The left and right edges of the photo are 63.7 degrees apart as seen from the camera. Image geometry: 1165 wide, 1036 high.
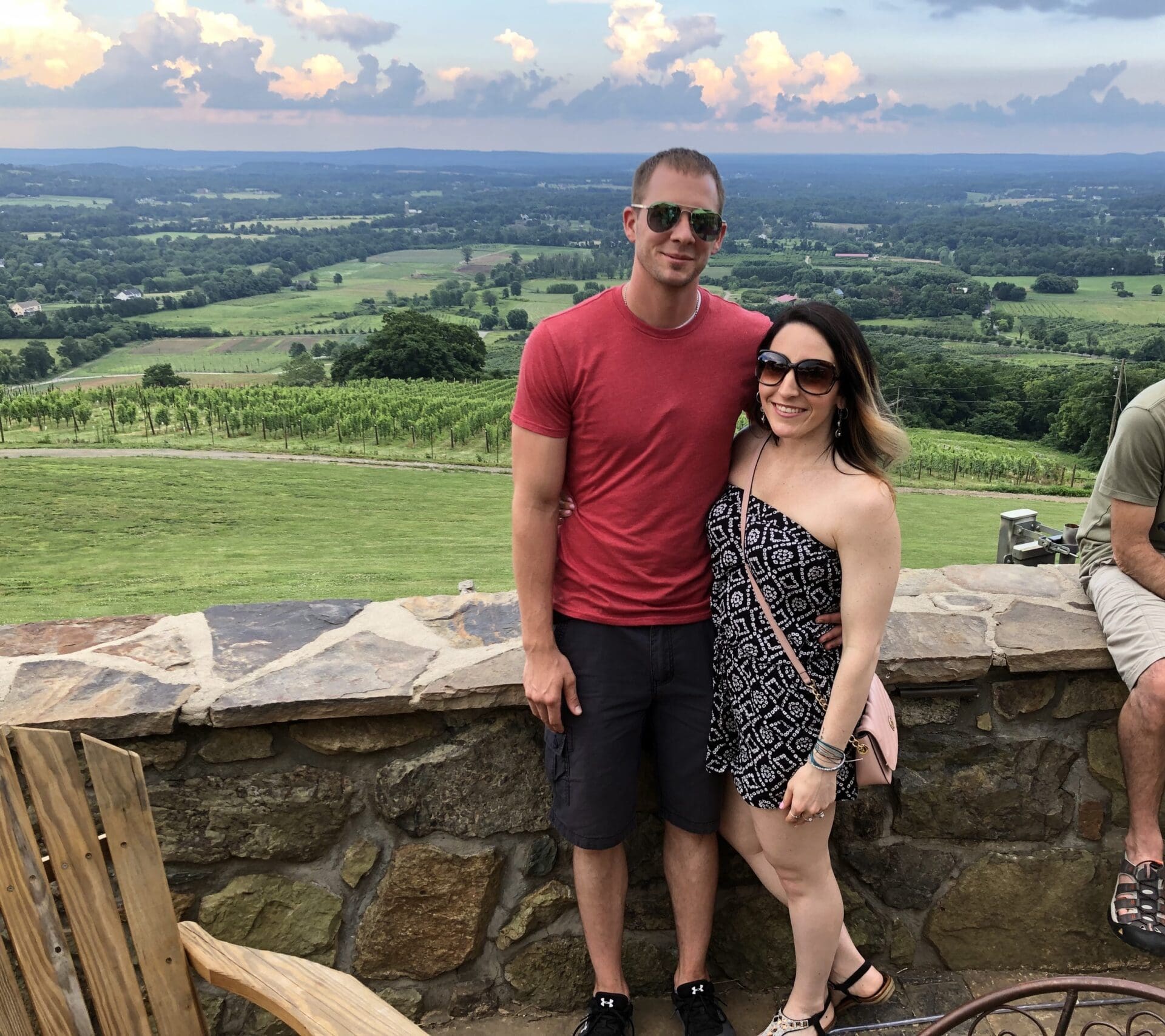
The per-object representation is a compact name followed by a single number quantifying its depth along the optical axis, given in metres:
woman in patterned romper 1.70
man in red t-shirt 1.81
